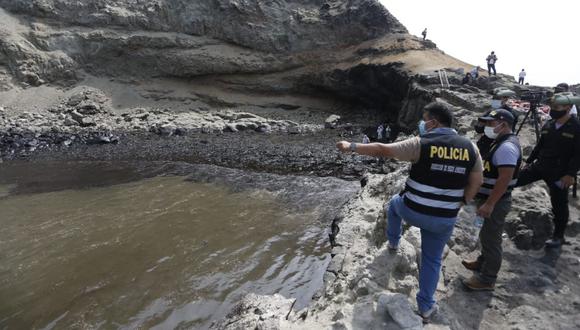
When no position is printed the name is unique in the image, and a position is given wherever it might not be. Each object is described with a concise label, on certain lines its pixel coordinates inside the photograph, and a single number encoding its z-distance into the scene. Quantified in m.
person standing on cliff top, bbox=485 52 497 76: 21.64
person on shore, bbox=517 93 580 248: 4.43
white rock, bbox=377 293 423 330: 3.13
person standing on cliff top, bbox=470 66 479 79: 20.29
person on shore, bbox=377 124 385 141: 20.01
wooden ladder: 20.54
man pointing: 3.02
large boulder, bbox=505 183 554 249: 4.89
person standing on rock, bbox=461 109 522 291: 3.58
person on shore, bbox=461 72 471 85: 20.06
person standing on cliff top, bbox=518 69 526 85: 21.50
